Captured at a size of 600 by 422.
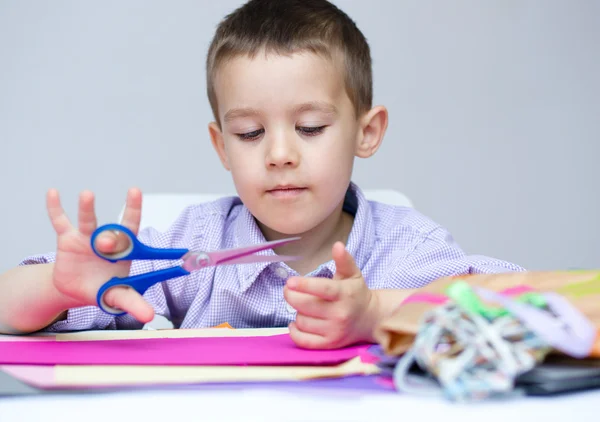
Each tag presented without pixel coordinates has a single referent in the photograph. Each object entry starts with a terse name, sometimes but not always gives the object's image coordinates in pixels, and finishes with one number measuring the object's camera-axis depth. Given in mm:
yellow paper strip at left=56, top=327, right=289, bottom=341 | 869
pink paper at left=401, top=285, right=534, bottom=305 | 625
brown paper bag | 605
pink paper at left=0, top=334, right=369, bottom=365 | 667
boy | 1047
